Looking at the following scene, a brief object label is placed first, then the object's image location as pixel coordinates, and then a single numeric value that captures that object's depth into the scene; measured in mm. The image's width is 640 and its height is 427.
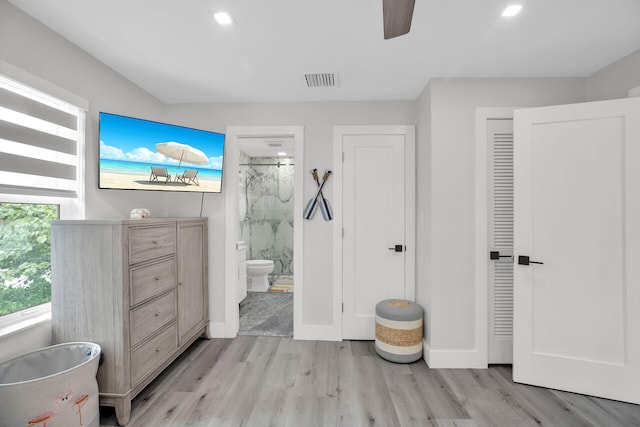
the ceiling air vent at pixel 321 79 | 2455
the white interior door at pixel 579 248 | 2035
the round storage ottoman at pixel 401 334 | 2574
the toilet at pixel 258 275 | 4641
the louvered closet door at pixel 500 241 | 2512
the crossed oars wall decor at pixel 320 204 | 2994
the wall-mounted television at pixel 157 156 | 2225
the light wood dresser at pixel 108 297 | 1814
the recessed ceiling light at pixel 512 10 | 1655
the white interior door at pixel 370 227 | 2973
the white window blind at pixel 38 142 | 1643
